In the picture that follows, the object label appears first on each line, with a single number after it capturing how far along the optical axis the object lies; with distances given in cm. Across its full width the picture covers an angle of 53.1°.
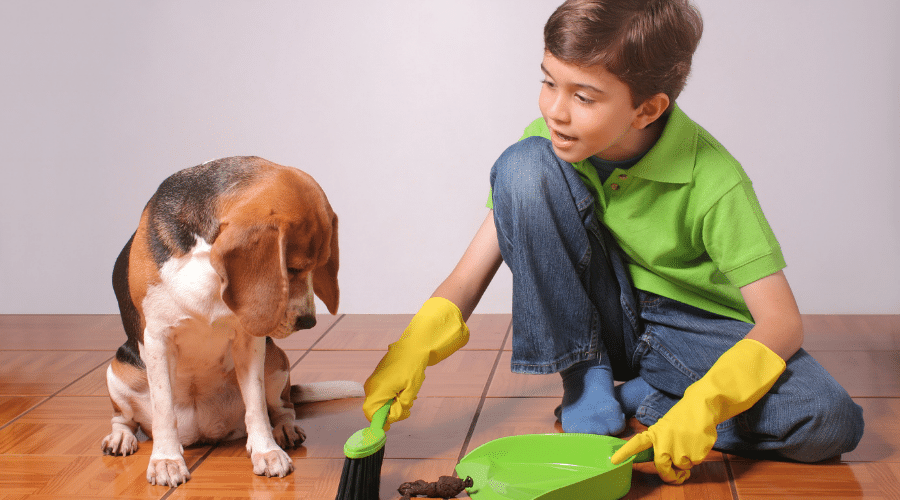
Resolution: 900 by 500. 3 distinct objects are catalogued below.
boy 184
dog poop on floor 178
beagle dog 175
